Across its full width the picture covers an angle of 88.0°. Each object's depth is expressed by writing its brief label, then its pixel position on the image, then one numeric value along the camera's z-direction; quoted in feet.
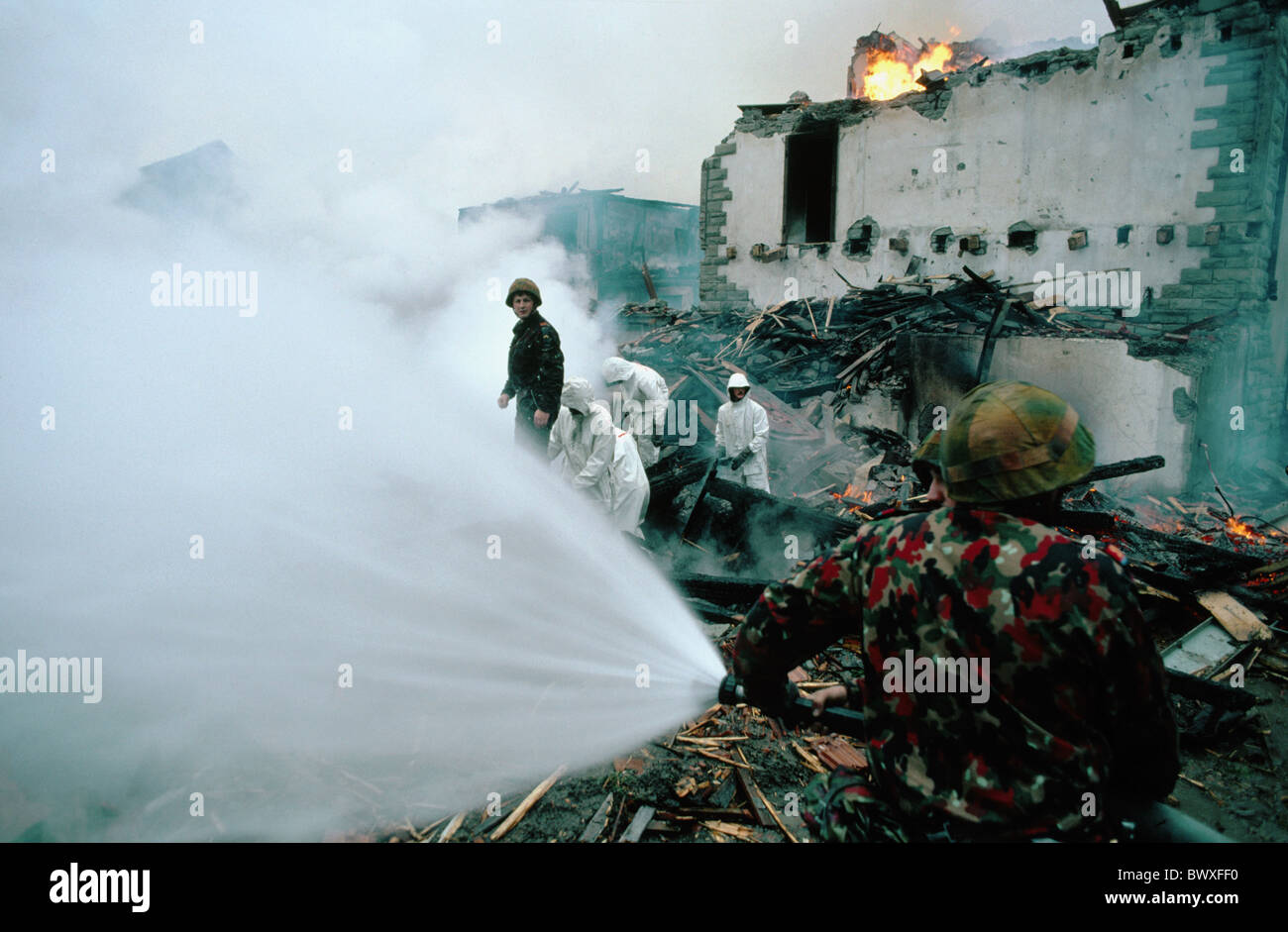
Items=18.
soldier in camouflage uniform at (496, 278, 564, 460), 25.17
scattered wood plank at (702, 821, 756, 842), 11.91
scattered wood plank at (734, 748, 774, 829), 12.28
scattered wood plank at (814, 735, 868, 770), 13.88
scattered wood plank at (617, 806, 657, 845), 11.76
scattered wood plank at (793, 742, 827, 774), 13.80
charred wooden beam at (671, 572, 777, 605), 20.08
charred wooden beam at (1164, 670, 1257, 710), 15.14
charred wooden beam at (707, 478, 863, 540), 22.33
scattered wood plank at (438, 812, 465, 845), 11.78
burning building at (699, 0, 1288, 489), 33.30
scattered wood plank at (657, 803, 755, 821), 12.37
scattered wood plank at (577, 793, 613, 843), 11.81
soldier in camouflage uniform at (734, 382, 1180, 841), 5.65
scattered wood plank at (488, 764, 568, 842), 11.92
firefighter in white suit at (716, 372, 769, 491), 28.48
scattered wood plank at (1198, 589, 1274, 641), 17.79
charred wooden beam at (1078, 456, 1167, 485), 22.18
